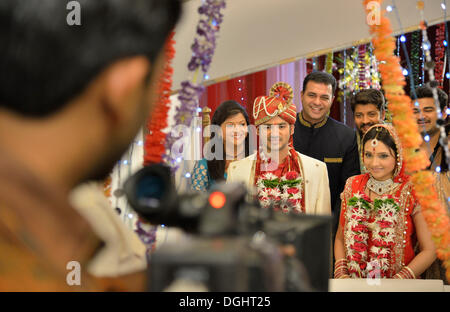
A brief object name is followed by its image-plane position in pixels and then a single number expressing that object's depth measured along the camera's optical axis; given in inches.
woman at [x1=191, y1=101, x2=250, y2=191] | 125.0
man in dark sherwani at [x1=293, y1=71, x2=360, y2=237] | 130.4
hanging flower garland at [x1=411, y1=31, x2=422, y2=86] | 198.4
